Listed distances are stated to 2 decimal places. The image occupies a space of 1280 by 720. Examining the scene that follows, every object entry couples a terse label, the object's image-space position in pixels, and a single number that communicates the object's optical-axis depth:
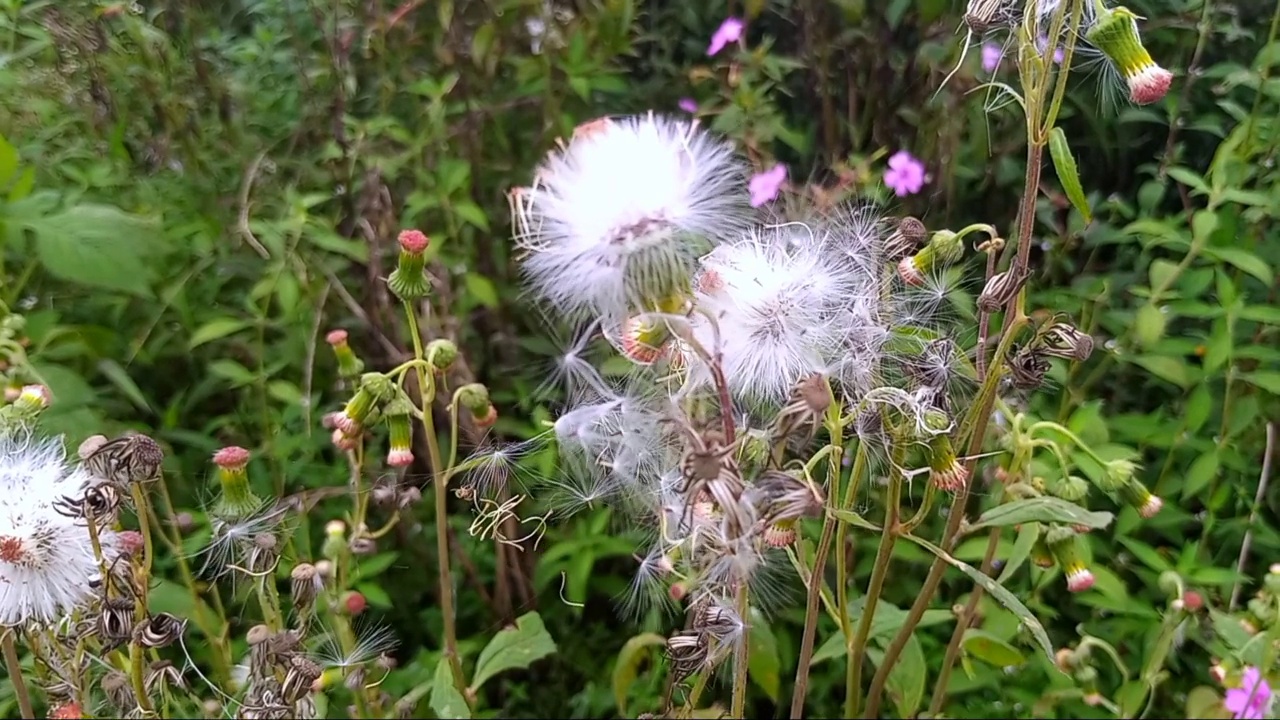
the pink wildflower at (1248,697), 0.31
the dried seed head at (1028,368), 0.23
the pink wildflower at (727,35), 0.46
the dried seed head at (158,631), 0.23
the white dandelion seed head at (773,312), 0.22
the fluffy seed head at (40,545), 0.23
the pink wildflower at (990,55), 0.43
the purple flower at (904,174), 0.42
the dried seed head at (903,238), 0.23
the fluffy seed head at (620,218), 0.20
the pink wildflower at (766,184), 0.39
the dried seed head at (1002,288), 0.23
